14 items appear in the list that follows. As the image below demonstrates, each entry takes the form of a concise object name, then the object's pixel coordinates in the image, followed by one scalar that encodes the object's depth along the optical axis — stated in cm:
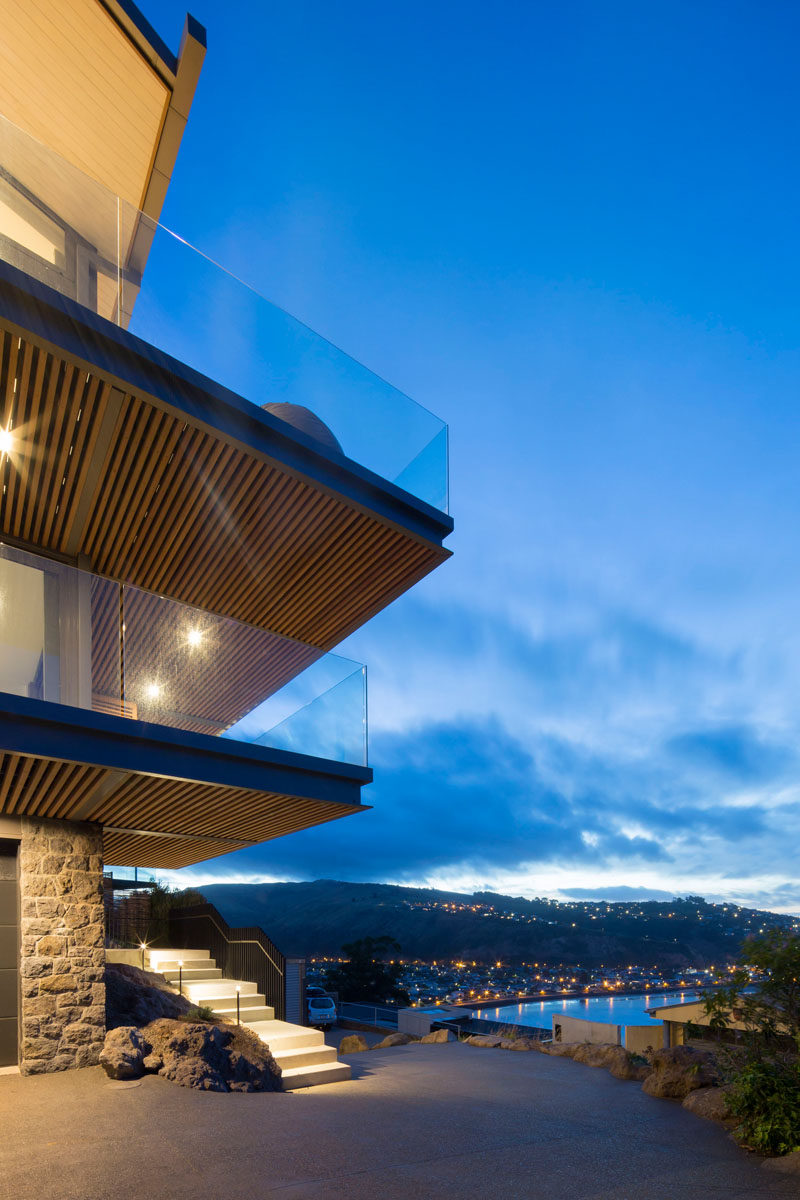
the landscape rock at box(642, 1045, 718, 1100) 783
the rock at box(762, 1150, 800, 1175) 512
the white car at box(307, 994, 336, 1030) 2138
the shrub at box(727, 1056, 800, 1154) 564
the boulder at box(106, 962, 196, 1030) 890
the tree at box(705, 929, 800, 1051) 635
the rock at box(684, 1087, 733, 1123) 676
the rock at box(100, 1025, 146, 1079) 732
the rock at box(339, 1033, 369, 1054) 1364
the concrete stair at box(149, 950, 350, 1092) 889
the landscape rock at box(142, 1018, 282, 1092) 739
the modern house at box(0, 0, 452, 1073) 733
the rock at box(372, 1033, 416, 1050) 1337
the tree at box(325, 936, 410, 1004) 3850
